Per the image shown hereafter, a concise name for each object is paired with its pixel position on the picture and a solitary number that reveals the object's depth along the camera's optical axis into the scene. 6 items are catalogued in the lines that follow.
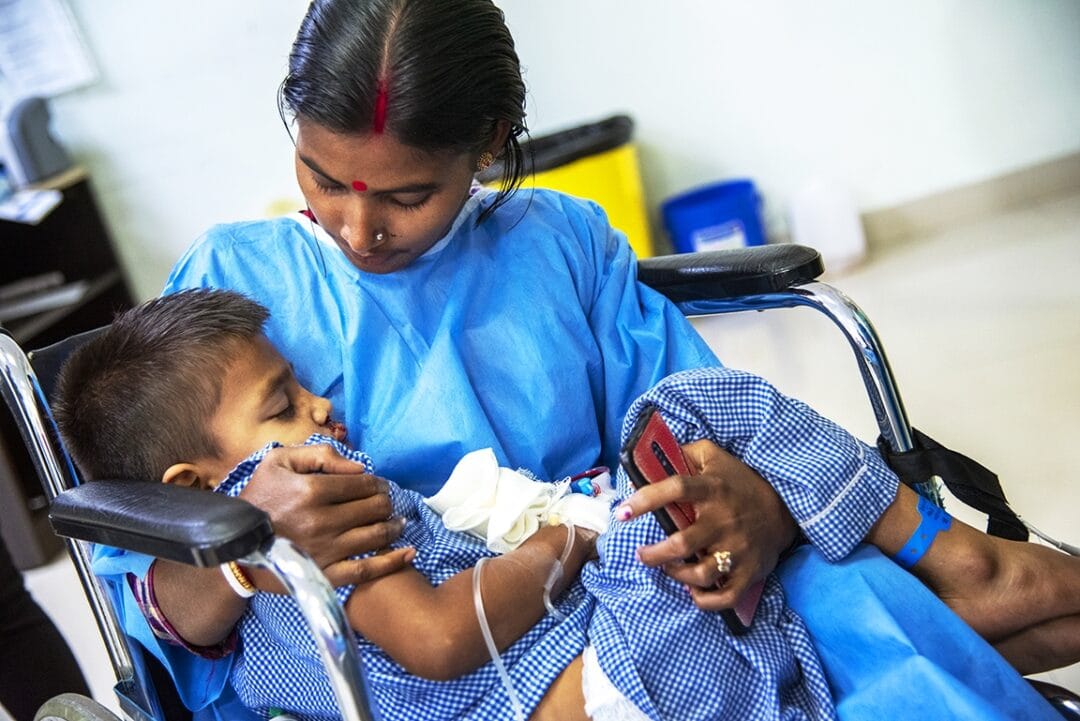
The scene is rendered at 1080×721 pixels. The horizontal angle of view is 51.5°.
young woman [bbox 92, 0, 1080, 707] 1.04
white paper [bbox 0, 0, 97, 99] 3.40
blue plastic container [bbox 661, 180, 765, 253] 3.54
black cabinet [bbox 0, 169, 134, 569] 3.12
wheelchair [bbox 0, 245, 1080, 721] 0.84
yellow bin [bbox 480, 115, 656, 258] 3.47
